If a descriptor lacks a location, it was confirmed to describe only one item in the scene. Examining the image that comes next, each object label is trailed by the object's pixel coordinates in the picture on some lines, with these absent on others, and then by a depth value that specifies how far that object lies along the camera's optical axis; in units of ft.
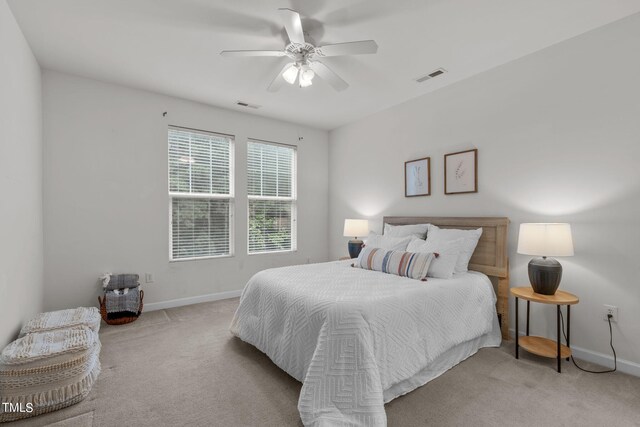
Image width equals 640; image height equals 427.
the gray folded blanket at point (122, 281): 10.95
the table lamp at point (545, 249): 7.52
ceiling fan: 6.95
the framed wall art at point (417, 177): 12.10
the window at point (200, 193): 12.91
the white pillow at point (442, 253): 8.73
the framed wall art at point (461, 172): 10.62
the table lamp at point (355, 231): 13.85
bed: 5.48
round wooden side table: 7.46
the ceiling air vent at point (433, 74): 10.10
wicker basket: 10.53
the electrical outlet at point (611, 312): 7.65
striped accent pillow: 8.71
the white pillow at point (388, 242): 10.83
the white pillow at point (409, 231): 11.35
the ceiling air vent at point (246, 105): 13.11
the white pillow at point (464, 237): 9.53
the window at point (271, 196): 14.96
